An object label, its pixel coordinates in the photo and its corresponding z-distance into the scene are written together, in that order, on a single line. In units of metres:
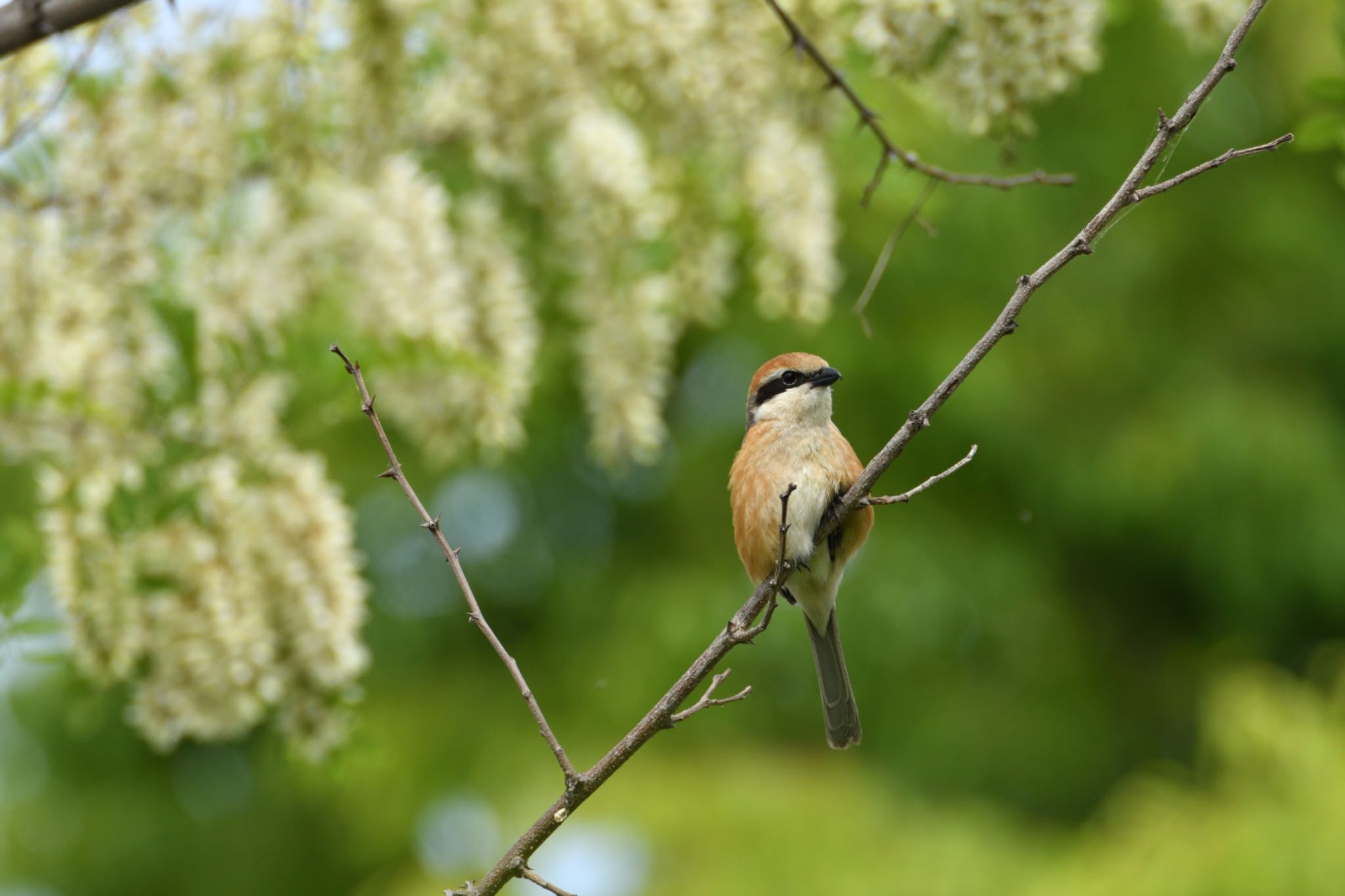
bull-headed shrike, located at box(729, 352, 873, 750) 6.10
